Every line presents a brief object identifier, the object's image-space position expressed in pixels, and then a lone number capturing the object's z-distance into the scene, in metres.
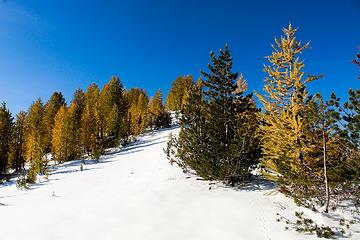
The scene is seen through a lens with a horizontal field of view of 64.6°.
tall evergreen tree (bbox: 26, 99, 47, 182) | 30.01
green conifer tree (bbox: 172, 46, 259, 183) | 15.00
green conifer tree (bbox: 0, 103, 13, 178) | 38.31
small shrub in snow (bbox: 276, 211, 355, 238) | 9.09
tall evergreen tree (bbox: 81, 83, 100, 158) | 44.94
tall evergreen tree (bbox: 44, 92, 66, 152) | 48.84
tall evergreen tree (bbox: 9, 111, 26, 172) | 41.38
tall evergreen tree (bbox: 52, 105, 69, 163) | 41.41
